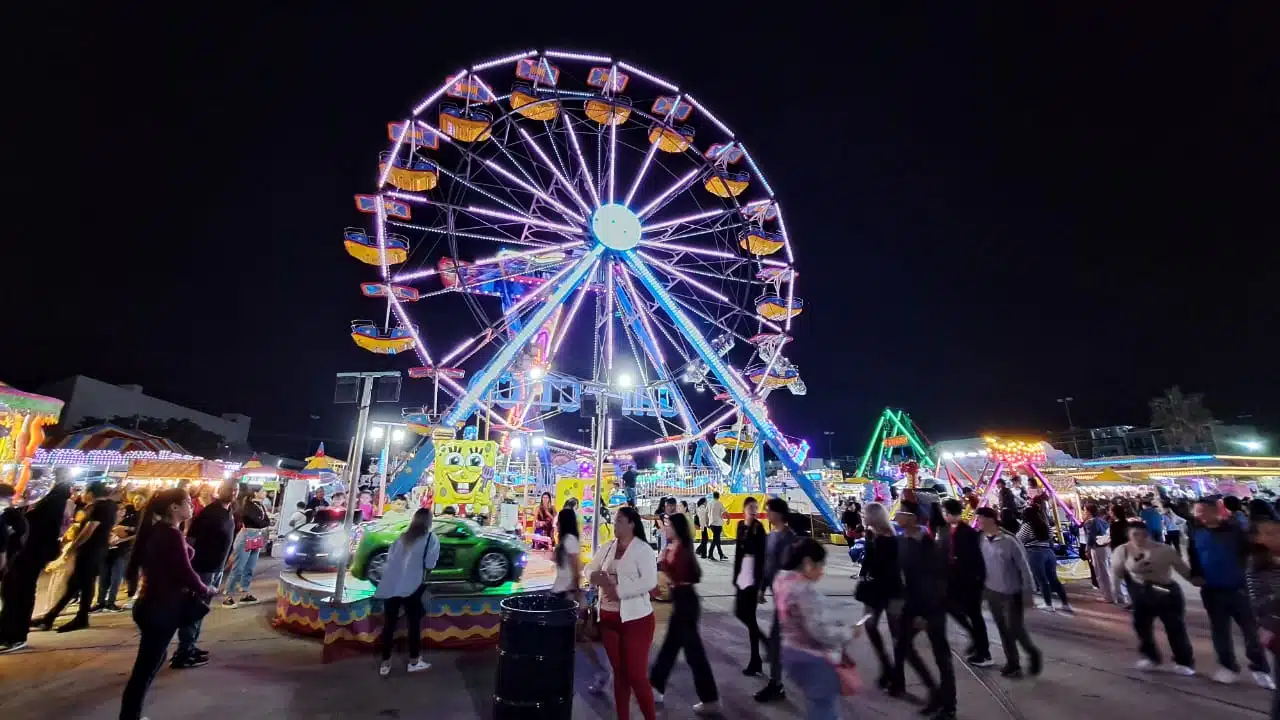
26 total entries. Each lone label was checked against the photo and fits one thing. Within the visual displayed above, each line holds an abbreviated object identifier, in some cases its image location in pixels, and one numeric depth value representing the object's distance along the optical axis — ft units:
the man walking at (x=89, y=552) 24.29
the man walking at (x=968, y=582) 19.39
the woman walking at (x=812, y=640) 11.68
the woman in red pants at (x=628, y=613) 13.91
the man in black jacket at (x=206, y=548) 19.47
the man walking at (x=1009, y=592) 19.01
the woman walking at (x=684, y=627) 15.71
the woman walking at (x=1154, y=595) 18.66
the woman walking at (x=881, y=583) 17.58
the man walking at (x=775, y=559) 16.55
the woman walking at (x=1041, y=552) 29.73
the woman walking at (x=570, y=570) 19.36
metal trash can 12.65
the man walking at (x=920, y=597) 16.08
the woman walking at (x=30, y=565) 21.39
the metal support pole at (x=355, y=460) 21.36
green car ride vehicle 26.78
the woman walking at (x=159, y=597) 13.91
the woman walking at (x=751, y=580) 18.86
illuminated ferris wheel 53.67
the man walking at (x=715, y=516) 52.01
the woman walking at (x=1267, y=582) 12.30
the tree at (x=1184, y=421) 146.51
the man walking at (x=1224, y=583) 17.89
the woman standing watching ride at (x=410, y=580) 18.92
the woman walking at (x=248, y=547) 29.27
